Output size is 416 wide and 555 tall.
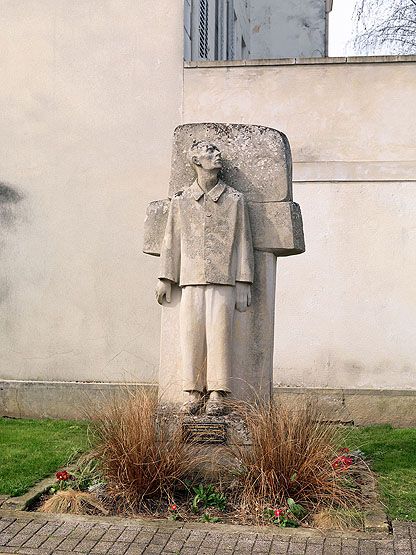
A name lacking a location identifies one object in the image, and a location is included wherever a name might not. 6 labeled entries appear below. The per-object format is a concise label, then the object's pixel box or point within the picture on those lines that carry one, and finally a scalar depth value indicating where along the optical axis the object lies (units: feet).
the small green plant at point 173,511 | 19.36
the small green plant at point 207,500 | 20.04
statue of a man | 22.24
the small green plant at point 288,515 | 18.89
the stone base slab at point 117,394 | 34.17
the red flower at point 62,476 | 21.75
